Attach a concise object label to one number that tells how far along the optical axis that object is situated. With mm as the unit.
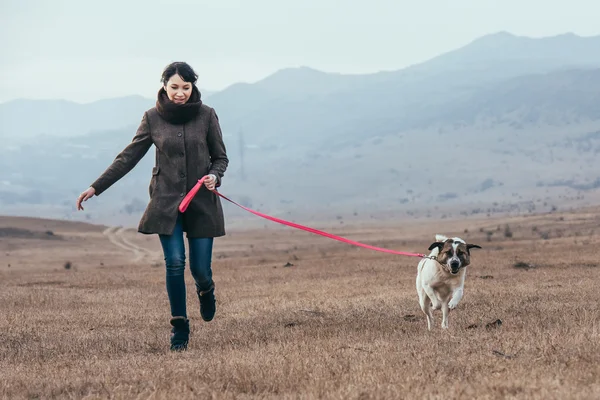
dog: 9531
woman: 8500
